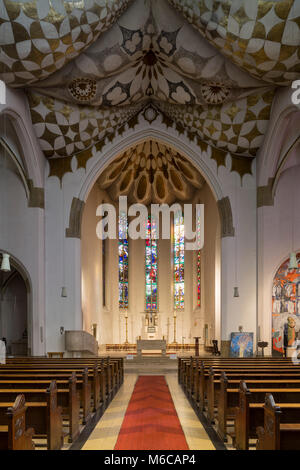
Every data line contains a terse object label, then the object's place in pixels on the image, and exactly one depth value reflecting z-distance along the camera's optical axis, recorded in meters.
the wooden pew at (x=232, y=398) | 4.82
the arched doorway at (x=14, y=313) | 16.02
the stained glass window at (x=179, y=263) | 21.78
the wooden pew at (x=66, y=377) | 6.18
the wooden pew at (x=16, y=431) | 3.34
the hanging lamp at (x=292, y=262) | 10.48
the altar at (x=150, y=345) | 16.33
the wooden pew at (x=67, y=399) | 4.92
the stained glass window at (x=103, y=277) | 20.81
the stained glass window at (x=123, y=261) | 21.92
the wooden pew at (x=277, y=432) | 3.33
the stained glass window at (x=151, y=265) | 22.06
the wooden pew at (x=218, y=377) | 6.18
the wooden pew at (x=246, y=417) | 4.44
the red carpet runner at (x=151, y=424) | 5.30
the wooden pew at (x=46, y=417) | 4.53
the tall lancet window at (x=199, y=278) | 20.54
